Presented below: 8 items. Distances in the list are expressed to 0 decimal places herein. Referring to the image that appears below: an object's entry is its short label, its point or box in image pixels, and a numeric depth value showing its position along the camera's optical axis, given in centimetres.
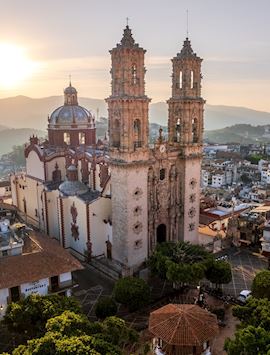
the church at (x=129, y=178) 3566
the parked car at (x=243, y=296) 3251
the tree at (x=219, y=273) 3300
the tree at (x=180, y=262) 3078
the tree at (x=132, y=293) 2952
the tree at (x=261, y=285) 2820
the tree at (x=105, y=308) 2897
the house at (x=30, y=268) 2927
